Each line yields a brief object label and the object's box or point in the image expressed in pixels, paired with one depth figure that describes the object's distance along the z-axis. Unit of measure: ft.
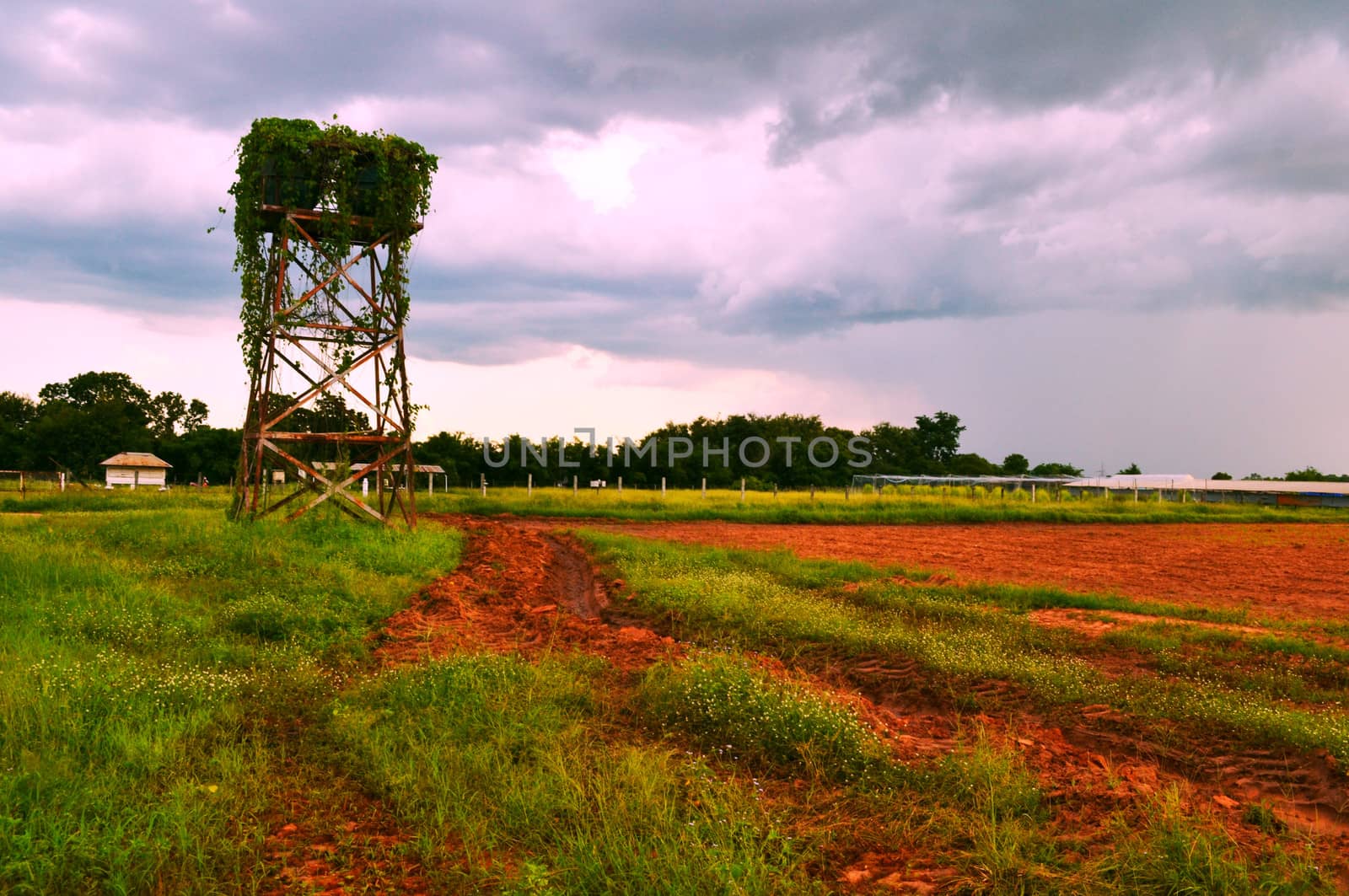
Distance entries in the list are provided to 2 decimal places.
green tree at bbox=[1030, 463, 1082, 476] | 327.26
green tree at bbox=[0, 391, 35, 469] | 182.50
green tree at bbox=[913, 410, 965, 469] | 321.32
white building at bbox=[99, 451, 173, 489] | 161.38
